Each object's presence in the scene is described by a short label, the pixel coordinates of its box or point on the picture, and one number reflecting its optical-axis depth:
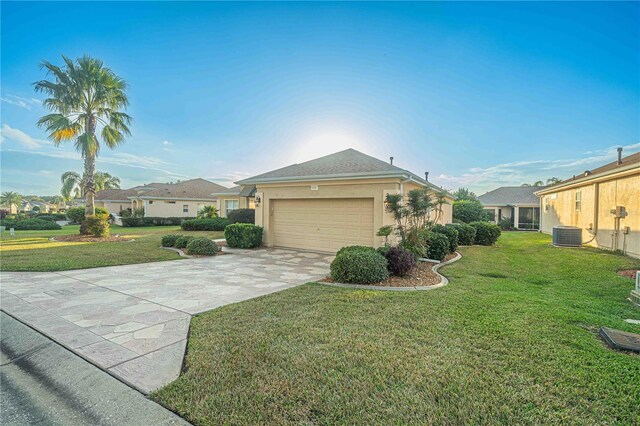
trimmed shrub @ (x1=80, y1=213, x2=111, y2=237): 15.07
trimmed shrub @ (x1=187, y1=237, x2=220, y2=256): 10.32
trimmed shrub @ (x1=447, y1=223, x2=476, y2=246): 13.84
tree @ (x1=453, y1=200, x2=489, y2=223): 22.84
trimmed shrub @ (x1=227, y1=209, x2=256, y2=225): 20.46
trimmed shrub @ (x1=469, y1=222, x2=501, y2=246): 14.25
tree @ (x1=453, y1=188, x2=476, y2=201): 34.28
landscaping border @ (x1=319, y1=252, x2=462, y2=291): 5.78
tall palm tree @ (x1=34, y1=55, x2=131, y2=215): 14.84
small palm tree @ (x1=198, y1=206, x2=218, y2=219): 24.75
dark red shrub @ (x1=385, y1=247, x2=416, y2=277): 6.70
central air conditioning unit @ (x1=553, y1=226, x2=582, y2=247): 13.08
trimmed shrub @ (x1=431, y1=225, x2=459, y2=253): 10.62
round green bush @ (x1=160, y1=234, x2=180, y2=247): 12.41
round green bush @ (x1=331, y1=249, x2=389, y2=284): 6.18
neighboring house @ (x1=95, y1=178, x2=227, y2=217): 29.83
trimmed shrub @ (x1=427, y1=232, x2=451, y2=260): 9.20
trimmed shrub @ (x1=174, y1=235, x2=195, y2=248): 11.63
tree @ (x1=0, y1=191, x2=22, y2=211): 59.44
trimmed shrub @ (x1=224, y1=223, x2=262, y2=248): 11.86
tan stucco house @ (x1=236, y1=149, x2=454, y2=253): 9.75
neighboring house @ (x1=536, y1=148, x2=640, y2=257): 9.95
